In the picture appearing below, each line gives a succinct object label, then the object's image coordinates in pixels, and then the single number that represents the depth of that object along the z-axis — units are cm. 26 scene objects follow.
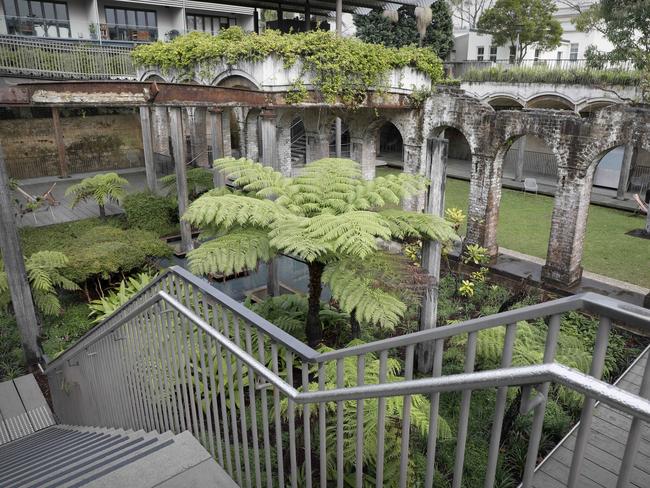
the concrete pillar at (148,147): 1441
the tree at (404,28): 2606
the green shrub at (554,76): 1800
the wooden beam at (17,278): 654
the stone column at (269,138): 889
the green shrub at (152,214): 1255
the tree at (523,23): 2523
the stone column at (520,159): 1970
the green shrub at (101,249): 852
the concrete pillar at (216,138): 1277
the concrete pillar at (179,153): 970
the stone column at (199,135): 1806
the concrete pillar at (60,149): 1721
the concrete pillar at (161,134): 2077
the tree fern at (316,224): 484
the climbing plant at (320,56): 1051
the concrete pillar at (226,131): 1872
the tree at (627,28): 1681
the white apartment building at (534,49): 2969
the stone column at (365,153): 1449
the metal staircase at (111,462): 283
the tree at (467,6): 4242
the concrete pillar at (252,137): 1556
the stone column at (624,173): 1722
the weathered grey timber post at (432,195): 666
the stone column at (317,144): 1442
